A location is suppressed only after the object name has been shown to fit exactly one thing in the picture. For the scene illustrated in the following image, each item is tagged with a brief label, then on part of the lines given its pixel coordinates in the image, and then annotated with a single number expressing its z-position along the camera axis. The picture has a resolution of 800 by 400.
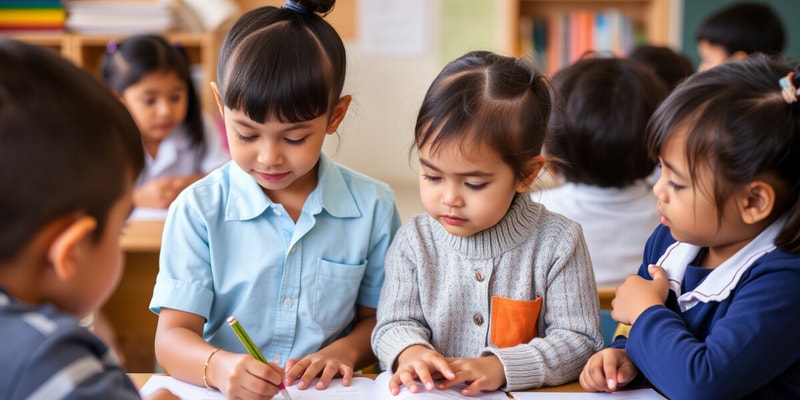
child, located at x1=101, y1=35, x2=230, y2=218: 2.82
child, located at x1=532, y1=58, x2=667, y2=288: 1.87
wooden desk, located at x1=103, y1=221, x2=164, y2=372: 2.74
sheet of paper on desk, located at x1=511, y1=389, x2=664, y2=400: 1.16
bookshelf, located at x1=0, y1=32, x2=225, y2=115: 3.60
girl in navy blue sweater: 1.06
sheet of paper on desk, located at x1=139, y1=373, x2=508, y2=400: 1.13
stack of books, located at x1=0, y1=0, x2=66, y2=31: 3.59
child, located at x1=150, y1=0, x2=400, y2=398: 1.25
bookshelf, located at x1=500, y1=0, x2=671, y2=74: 4.15
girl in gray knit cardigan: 1.23
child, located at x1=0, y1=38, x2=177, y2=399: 0.74
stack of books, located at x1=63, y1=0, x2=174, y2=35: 3.59
